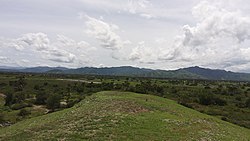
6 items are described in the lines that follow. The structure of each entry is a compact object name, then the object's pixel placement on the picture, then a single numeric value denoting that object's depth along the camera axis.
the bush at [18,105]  39.24
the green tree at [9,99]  44.26
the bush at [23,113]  33.28
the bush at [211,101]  48.71
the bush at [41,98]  44.58
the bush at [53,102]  39.91
